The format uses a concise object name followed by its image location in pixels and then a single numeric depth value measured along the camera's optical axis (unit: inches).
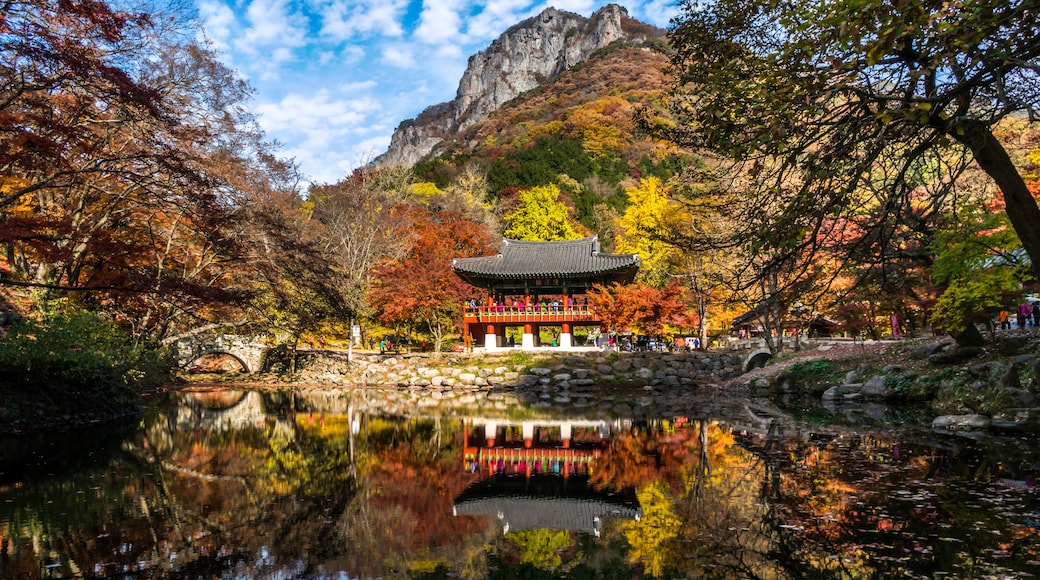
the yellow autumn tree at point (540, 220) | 1765.5
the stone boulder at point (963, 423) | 434.2
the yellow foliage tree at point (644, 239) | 1375.0
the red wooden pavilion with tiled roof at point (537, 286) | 1189.7
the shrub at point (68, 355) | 449.4
